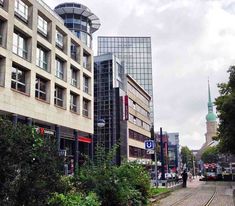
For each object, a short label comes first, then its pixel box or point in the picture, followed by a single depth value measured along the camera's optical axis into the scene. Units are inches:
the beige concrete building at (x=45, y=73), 902.1
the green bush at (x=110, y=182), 334.7
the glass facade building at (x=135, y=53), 3018.5
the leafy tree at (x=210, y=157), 3397.5
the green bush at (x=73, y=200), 204.0
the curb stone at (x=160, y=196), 552.3
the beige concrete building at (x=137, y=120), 1977.6
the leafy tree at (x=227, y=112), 924.8
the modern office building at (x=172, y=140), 3568.0
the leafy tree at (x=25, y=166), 161.8
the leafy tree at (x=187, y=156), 3812.5
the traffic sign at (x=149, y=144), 666.2
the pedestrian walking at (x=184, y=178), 1052.3
